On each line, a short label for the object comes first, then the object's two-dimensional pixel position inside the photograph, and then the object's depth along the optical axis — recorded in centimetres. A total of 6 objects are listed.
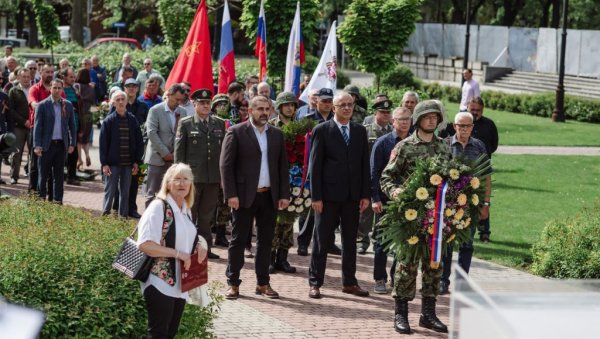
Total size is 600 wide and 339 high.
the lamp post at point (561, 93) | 3127
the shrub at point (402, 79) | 4009
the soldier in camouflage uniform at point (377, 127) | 1213
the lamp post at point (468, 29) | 3416
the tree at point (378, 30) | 2006
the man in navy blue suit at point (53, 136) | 1499
